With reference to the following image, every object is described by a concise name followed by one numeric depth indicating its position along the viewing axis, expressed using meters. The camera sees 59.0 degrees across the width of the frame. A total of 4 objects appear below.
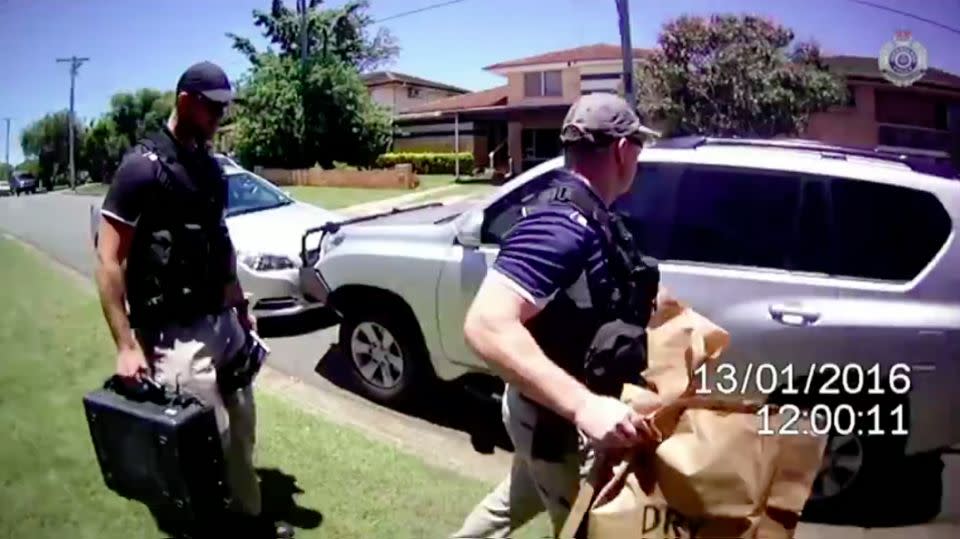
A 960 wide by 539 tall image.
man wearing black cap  2.20
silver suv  2.48
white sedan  3.89
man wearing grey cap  1.40
